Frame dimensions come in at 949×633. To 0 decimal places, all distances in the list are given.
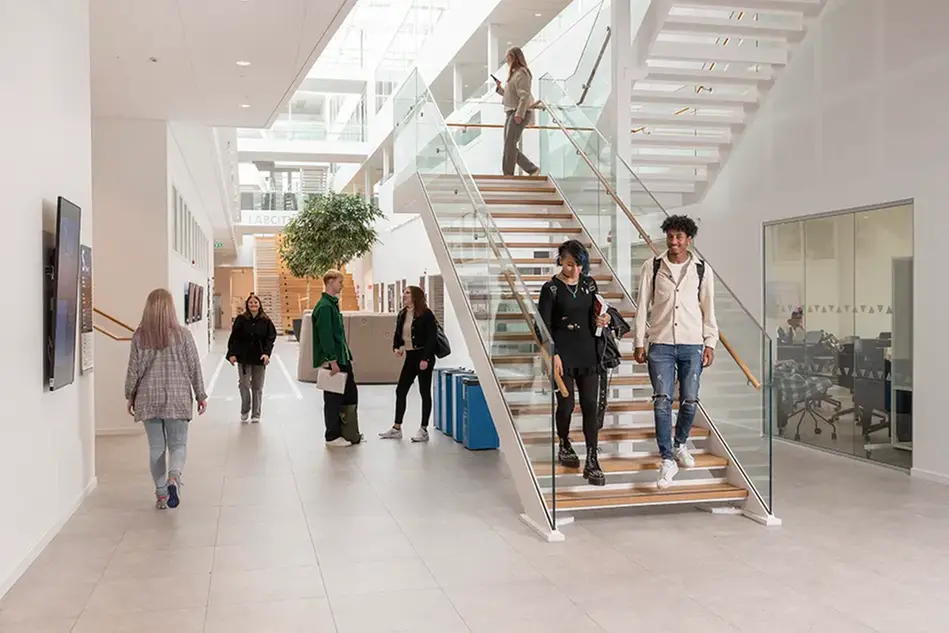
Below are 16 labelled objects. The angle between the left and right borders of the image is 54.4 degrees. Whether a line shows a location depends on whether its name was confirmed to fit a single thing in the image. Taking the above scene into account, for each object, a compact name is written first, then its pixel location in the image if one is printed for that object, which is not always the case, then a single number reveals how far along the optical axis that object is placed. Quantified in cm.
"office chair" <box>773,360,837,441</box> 984
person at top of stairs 1116
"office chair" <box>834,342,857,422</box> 937
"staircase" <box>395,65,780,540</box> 652
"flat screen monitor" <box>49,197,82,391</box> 588
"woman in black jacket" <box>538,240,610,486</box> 657
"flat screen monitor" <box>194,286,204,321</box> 1982
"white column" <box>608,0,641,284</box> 948
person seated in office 1019
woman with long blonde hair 672
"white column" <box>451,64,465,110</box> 2247
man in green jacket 953
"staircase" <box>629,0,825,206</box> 970
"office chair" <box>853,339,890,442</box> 888
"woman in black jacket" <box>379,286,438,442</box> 1004
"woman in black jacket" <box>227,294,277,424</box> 1154
